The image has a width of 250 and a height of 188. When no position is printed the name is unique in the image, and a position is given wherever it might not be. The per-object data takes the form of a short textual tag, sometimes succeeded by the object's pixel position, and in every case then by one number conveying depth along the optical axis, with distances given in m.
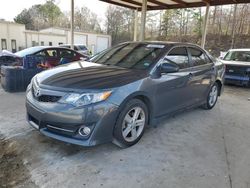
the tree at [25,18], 40.03
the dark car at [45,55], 7.92
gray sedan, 2.82
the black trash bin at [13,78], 6.05
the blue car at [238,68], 8.49
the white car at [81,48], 17.34
